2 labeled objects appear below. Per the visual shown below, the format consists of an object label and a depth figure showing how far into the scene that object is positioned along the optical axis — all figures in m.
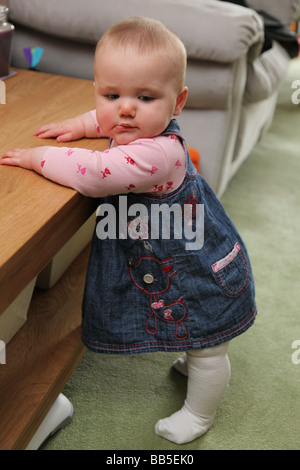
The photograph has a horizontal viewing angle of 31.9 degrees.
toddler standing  0.74
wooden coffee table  0.65
